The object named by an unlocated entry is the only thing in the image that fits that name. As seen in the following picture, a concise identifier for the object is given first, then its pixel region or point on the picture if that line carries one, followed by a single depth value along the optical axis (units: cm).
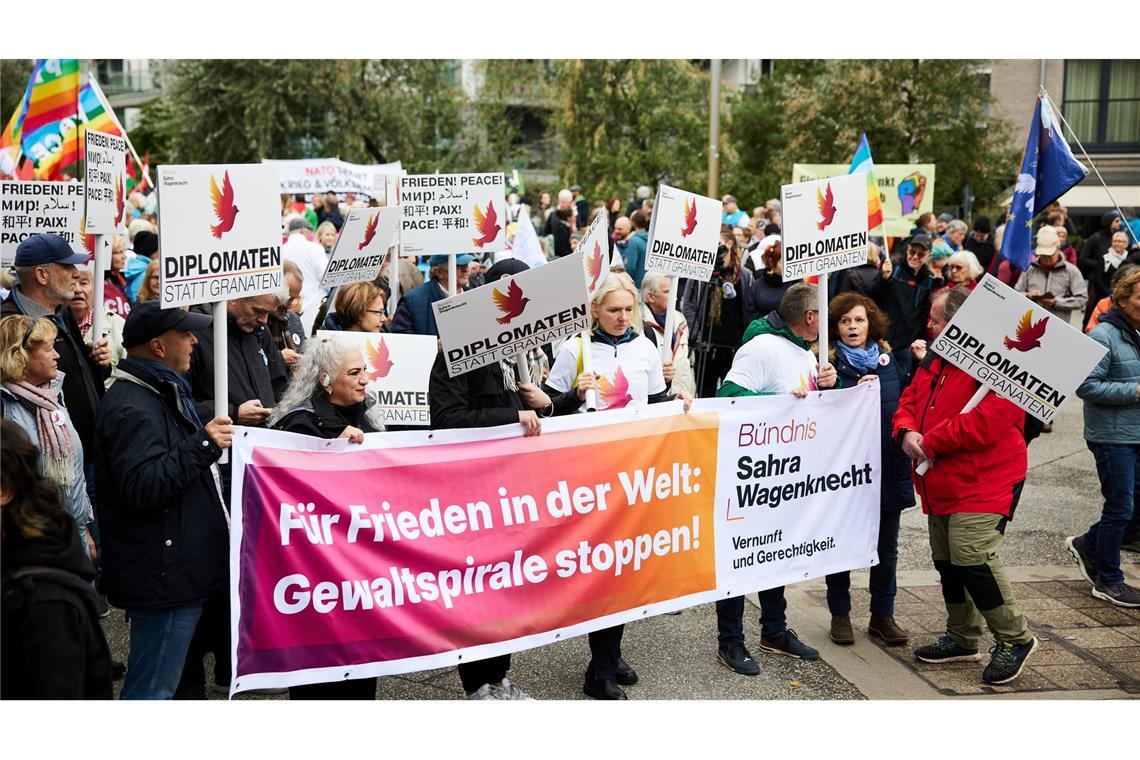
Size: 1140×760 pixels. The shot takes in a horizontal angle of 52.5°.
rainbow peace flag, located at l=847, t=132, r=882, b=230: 1014
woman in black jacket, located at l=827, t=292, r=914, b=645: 635
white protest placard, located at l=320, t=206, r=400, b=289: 822
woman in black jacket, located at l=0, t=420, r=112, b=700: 309
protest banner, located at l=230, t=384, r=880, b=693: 457
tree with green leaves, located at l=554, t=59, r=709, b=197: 3017
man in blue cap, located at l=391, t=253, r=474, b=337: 812
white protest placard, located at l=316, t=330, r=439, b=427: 742
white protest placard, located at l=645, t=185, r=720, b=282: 782
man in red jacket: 563
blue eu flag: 716
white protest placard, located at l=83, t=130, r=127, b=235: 697
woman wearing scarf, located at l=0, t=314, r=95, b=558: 476
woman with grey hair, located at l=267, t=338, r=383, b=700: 469
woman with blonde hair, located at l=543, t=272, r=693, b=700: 580
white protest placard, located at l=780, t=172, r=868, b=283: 662
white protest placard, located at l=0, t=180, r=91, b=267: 737
